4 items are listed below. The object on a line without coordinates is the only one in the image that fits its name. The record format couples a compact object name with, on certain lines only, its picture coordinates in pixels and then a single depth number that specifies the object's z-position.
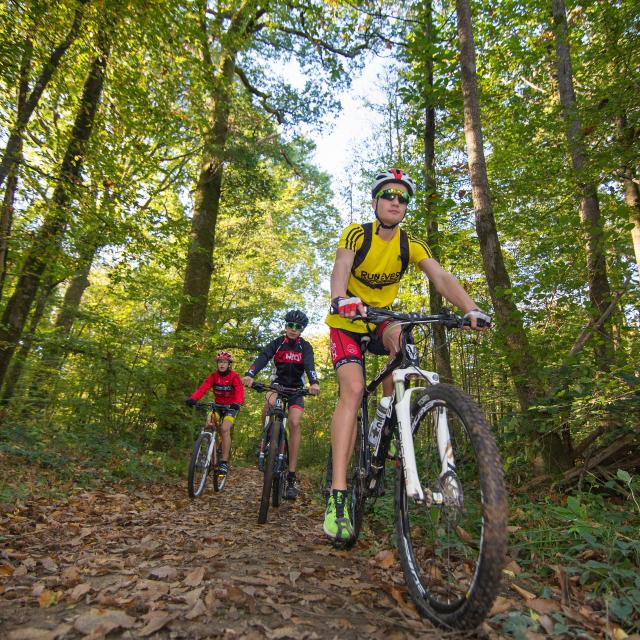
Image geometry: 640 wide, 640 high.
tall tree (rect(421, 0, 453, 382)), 7.29
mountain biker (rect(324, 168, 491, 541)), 3.12
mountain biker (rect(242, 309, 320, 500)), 6.13
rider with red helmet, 7.29
